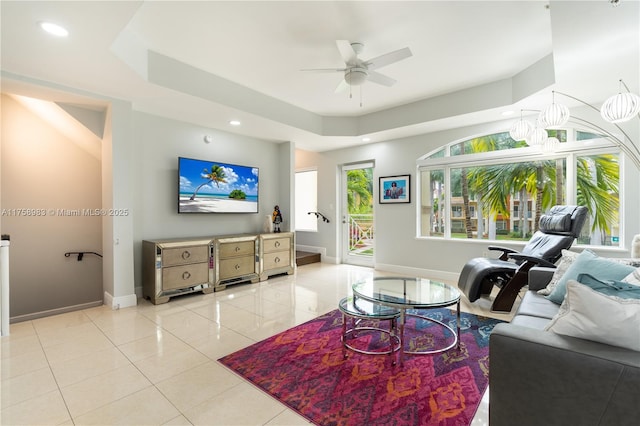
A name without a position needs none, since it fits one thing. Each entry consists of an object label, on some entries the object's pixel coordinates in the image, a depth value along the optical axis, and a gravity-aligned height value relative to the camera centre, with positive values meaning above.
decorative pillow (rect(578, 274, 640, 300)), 1.36 -0.37
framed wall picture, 5.24 +0.41
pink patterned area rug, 1.66 -1.12
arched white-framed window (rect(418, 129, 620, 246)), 3.76 +0.36
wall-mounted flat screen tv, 4.29 +0.41
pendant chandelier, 2.42 +0.87
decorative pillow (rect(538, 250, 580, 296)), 2.39 -0.50
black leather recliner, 3.19 -0.61
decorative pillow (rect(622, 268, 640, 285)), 1.63 -0.39
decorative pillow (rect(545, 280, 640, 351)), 1.12 -0.43
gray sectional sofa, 1.04 -0.65
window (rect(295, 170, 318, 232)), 6.83 +0.31
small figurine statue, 5.45 -0.12
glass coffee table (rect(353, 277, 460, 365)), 2.21 -0.70
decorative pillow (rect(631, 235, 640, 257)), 2.81 -0.37
